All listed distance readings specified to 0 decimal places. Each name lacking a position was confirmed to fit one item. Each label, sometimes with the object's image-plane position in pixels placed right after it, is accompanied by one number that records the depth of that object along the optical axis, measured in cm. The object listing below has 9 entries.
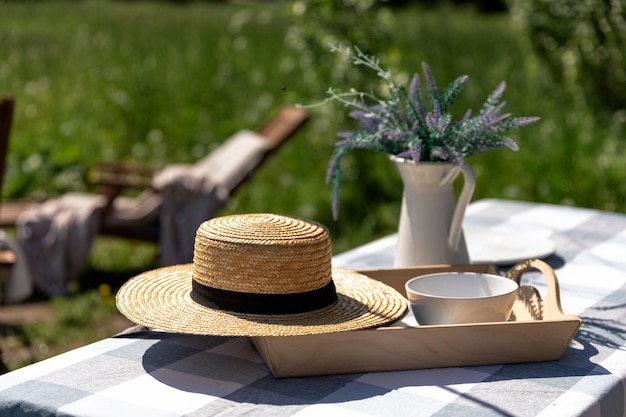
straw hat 168
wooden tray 165
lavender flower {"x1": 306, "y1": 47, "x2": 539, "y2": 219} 209
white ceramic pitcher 222
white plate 244
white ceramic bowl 181
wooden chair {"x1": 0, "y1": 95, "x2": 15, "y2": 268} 390
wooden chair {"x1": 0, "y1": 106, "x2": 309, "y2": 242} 500
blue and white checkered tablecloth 153
